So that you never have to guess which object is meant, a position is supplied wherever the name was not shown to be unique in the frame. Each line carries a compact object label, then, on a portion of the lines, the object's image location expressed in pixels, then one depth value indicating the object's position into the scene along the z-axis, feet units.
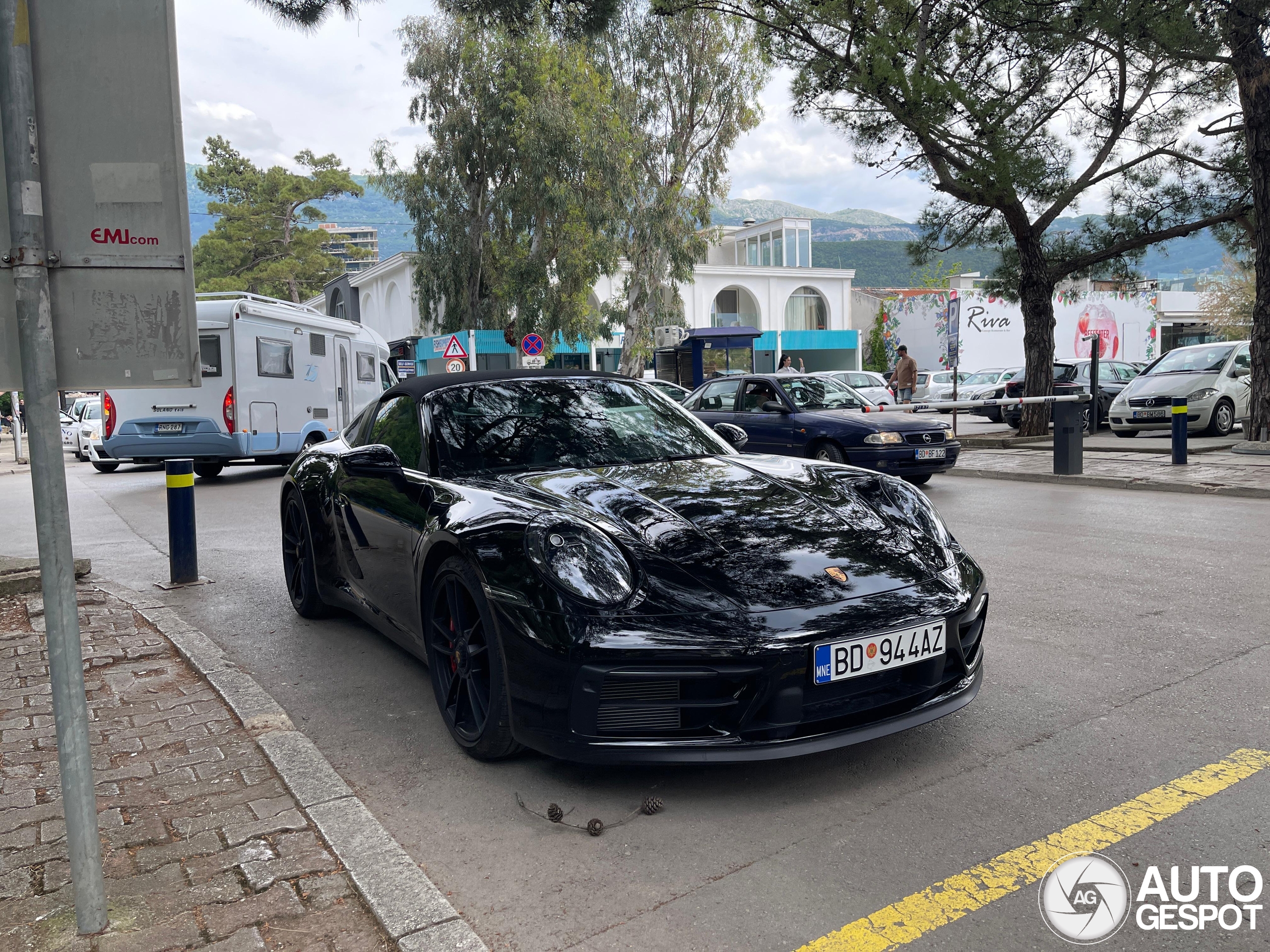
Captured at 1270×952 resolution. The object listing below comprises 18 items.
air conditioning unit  88.58
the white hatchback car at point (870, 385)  79.05
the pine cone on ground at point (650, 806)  10.00
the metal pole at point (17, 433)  95.13
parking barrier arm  40.55
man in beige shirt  73.26
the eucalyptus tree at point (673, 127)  108.06
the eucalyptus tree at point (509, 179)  94.22
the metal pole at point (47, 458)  7.50
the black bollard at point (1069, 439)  40.16
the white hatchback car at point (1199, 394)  57.06
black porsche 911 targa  9.70
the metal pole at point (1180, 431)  41.45
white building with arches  164.04
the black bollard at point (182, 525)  22.97
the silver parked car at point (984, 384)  94.99
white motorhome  48.65
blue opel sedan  36.65
